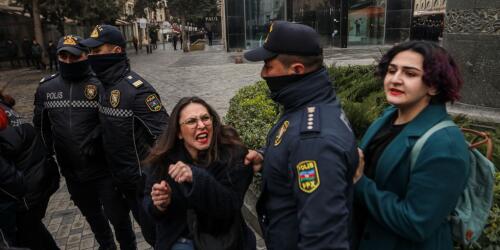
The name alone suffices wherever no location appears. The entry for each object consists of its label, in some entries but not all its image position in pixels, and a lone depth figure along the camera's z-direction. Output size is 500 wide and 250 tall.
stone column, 5.10
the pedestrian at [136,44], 34.30
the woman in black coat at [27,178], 2.81
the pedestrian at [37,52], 21.30
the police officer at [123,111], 3.15
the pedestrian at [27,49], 23.03
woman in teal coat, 1.62
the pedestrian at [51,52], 20.16
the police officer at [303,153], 1.57
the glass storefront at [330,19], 27.11
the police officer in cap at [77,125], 3.37
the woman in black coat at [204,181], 2.21
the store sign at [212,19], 49.46
